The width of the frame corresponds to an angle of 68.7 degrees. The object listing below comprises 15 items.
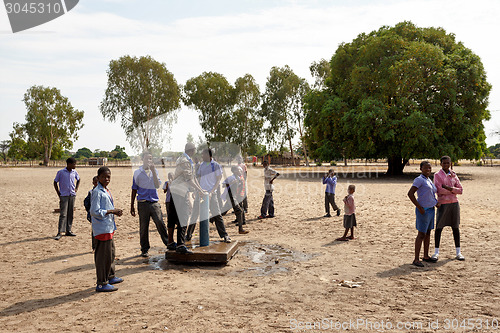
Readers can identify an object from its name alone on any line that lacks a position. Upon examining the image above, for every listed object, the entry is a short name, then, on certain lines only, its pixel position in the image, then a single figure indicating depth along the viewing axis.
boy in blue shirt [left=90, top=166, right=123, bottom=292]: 5.23
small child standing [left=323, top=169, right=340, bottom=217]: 11.41
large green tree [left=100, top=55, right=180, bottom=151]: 52.06
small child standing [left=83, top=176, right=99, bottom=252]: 5.79
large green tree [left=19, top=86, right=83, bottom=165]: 67.38
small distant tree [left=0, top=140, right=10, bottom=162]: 114.40
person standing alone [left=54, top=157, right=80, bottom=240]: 8.76
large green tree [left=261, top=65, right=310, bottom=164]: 56.94
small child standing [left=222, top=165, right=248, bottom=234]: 9.32
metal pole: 6.90
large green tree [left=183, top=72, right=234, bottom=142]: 58.09
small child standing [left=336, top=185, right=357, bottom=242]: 8.42
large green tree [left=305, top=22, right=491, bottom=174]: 28.58
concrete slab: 6.50
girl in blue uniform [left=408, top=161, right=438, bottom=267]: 6.31
